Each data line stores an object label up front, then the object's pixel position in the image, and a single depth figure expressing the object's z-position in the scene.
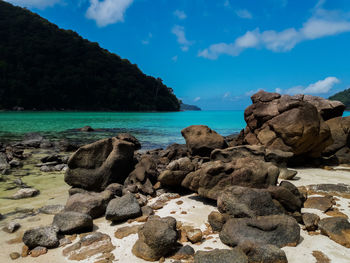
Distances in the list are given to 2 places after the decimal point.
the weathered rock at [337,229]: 4.05
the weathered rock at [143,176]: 7.51
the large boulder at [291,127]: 9.65
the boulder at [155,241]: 3.82
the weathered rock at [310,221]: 4.46
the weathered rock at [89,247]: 4.08
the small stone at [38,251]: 4.14
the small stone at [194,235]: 4.19
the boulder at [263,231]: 3.98
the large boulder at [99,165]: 7.65
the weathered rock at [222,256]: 3.42
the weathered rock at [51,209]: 6.03
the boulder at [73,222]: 4.81
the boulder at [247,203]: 4.53
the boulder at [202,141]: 11.24
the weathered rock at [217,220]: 4.57
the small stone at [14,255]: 4.11
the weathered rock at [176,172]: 6.92
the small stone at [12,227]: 5.06
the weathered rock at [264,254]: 3.46
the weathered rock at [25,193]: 7.14
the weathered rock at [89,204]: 5.64
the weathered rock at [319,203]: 5.39
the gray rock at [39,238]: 4.33
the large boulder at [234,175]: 5.57
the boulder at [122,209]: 5.23
